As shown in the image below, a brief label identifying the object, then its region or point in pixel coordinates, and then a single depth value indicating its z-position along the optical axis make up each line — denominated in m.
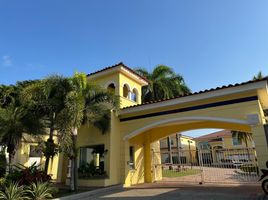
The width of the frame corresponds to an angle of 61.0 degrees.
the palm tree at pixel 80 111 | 11.08
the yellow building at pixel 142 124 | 10.48
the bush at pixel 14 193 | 8.58
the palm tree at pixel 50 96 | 12.12
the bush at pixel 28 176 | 10.24
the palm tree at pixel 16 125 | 12.91
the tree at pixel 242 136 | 32.41
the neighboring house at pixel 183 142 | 45.94
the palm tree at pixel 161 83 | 25.39
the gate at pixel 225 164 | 13.39
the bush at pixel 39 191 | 9.44
